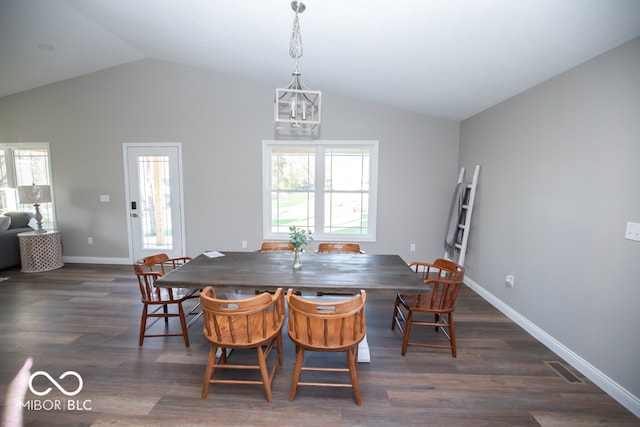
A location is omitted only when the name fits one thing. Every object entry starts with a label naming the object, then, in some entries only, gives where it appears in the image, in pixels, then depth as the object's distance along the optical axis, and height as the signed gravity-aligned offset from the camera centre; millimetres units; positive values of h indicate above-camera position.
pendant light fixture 2006 +708
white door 4496 -226
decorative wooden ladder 3640 -358
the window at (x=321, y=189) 4367 -17
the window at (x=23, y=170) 4652 +223
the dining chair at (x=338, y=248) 3166 -697
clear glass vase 2340 -639
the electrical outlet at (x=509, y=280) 2919 -970
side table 4184 -1048
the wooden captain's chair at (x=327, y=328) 1618 -868
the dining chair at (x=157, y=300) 2334 -1009
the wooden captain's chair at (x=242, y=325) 1640 -895
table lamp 4055 -193
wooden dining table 1970 -698
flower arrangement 2273 -428
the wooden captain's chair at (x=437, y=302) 2215 -973
